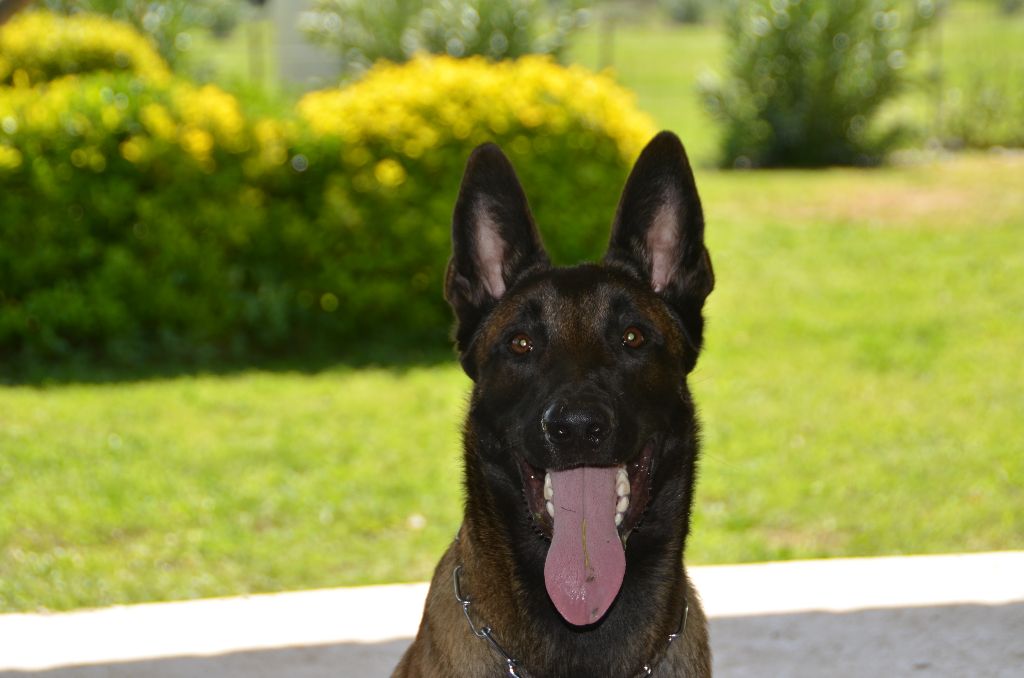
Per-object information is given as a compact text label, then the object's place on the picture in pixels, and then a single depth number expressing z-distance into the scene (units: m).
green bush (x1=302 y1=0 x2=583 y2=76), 18.36
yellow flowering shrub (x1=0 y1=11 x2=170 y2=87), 14.52
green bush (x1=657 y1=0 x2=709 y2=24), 52.94
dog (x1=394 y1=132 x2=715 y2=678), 3.56
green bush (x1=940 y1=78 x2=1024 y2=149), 21.53
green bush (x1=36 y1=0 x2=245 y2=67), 20.17
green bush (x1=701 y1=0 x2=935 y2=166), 19.83
